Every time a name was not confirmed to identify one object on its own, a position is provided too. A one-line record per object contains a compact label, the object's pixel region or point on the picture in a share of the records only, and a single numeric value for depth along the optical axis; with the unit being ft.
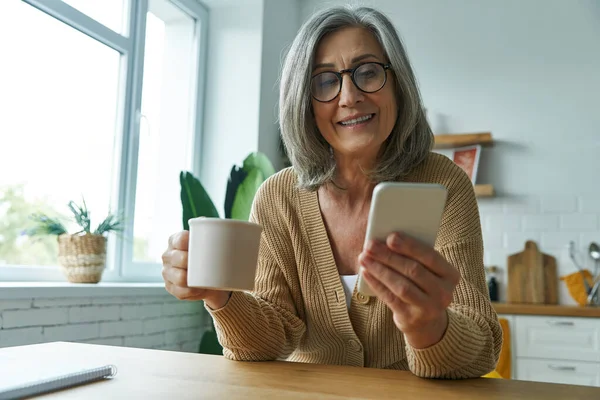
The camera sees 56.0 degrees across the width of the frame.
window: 7.50
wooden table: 2.48
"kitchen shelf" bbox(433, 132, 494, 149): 11.98
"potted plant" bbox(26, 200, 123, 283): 7.58
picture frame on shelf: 12.19
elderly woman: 3.76
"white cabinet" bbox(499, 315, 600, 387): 9.76
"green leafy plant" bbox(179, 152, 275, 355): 8.95
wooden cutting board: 11.54
